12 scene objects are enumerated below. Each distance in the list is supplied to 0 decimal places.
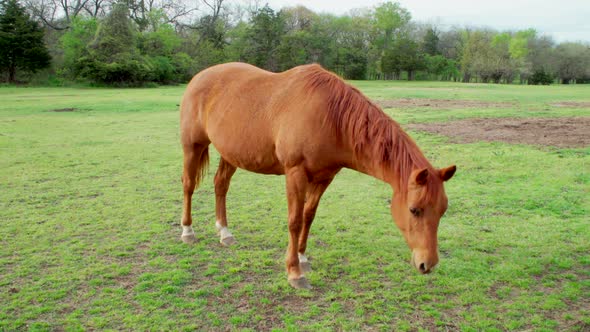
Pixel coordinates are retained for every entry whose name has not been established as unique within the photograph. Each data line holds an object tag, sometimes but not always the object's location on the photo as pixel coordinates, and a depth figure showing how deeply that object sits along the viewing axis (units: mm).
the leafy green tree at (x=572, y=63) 50031
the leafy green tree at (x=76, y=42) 35906
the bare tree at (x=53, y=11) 50094
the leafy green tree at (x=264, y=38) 46344
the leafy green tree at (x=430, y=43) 58875
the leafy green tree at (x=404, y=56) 52406
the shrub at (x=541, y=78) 47406
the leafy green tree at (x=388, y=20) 63688
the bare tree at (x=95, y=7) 54312
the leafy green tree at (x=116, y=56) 34531
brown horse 2731
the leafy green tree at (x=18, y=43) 33719
